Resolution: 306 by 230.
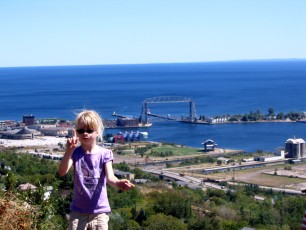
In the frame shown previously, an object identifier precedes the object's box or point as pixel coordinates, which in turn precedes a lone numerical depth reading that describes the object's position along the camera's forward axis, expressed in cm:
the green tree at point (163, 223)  1723
